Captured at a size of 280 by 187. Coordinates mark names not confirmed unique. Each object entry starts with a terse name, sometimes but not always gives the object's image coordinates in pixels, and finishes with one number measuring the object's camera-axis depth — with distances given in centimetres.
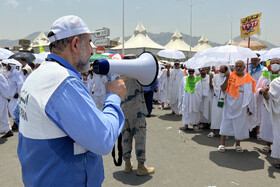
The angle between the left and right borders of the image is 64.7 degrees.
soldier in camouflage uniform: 362
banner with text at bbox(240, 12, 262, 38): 794
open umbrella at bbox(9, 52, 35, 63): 921
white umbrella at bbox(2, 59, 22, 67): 680
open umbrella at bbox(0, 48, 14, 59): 985
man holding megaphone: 104
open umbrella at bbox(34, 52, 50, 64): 870
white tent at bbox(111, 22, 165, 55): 2409
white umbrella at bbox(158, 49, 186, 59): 1153
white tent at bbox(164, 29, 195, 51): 3201
